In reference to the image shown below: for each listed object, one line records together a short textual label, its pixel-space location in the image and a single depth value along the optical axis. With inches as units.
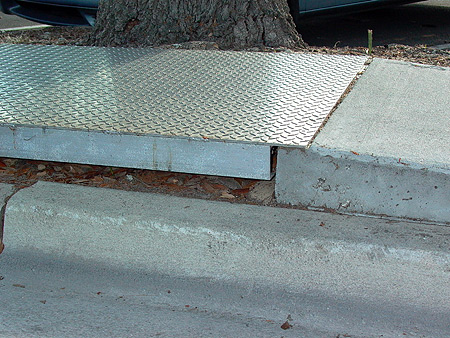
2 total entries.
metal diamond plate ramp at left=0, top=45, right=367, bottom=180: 114.0
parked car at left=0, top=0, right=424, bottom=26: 227.6
